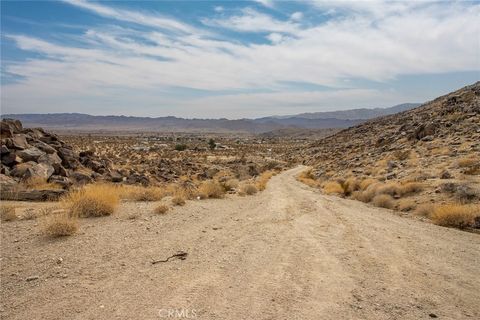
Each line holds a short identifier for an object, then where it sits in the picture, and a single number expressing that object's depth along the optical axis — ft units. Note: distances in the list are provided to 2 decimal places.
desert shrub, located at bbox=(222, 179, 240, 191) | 73.70
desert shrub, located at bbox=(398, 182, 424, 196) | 55.62
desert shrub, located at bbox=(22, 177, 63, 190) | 51.82
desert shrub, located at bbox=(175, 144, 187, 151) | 255.09
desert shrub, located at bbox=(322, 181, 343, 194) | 77.67
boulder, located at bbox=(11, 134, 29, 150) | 65.75
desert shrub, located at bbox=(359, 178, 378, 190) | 69.70
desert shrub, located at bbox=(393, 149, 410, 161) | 90.63
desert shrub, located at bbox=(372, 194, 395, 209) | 55.11
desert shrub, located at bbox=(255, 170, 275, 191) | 83.24
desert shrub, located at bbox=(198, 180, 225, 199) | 57.11
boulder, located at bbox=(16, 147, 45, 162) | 64.08
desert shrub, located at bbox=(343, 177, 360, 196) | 73.46
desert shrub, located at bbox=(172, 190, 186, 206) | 45.83
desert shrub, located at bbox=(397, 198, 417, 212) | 50.61
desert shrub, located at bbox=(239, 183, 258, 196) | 69.72
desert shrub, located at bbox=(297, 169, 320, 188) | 101.76
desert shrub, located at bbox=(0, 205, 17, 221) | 35.22
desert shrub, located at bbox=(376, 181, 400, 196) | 58.39
